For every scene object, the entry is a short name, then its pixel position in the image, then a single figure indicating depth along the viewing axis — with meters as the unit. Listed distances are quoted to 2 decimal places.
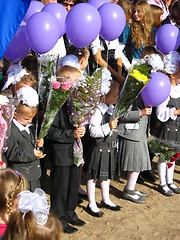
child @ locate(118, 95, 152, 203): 5.03
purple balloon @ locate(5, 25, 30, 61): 4.14
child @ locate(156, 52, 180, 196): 5.06
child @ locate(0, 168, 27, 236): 2.72
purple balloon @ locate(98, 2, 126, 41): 4.46
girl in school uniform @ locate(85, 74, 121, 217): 4.50
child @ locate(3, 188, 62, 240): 2.21
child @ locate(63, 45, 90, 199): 4.39
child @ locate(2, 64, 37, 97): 4.09
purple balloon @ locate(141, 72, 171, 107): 4.55
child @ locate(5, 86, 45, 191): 3.79
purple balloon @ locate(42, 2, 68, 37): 4.35
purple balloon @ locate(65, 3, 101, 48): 4.04
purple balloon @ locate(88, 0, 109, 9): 5.02
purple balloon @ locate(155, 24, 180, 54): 4.95
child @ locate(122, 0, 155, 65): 5.95
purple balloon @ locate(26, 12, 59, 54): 3.86
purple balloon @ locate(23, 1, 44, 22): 4.52
